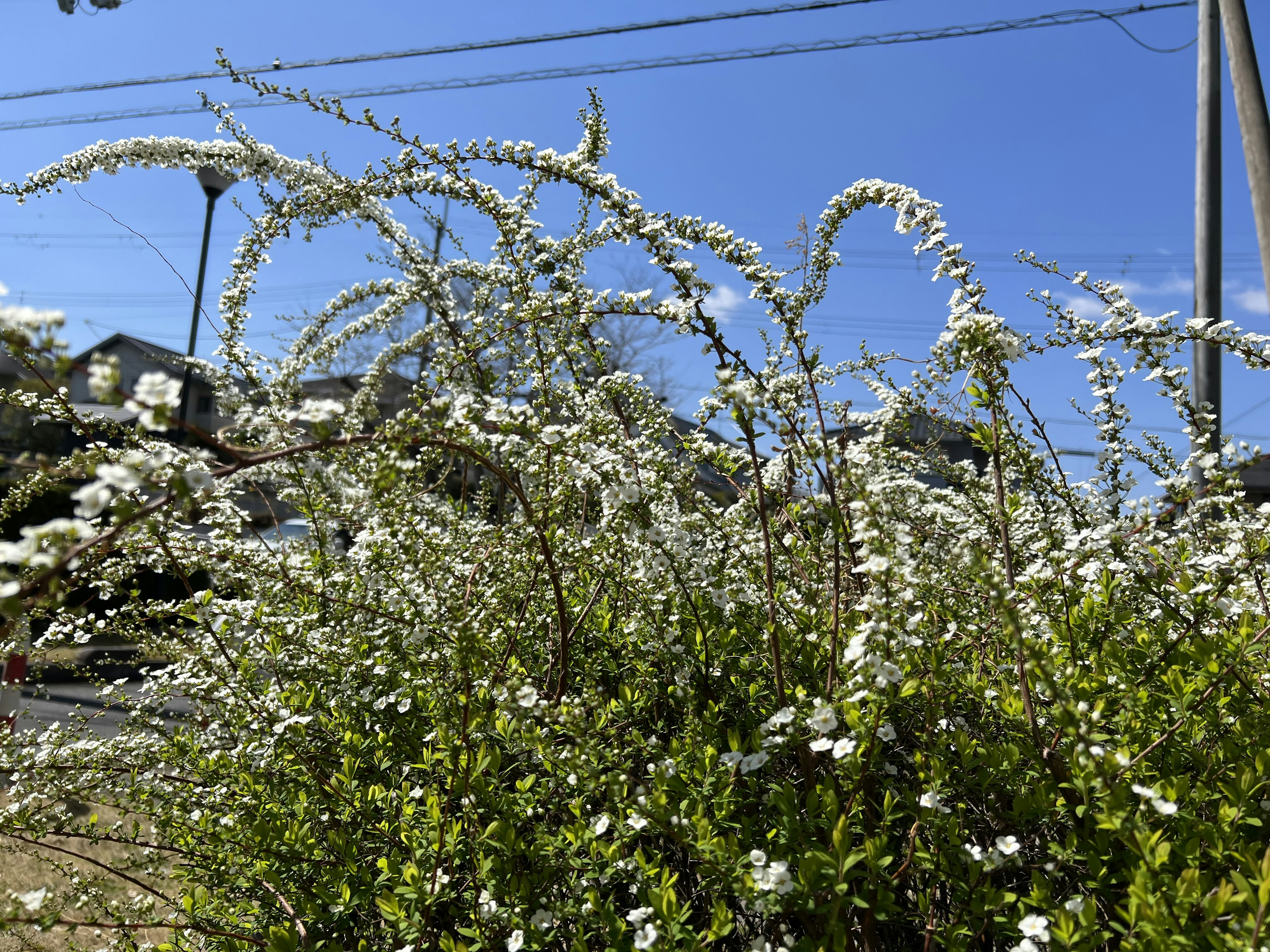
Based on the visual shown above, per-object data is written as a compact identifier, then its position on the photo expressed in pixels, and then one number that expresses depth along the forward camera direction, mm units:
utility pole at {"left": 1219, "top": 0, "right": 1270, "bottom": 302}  3934
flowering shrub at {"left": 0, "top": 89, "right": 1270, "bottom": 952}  1566
